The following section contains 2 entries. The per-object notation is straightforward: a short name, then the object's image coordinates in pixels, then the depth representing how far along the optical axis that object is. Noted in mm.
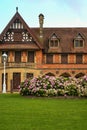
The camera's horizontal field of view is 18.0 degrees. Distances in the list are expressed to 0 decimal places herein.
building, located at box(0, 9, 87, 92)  35901
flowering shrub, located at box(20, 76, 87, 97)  19162
